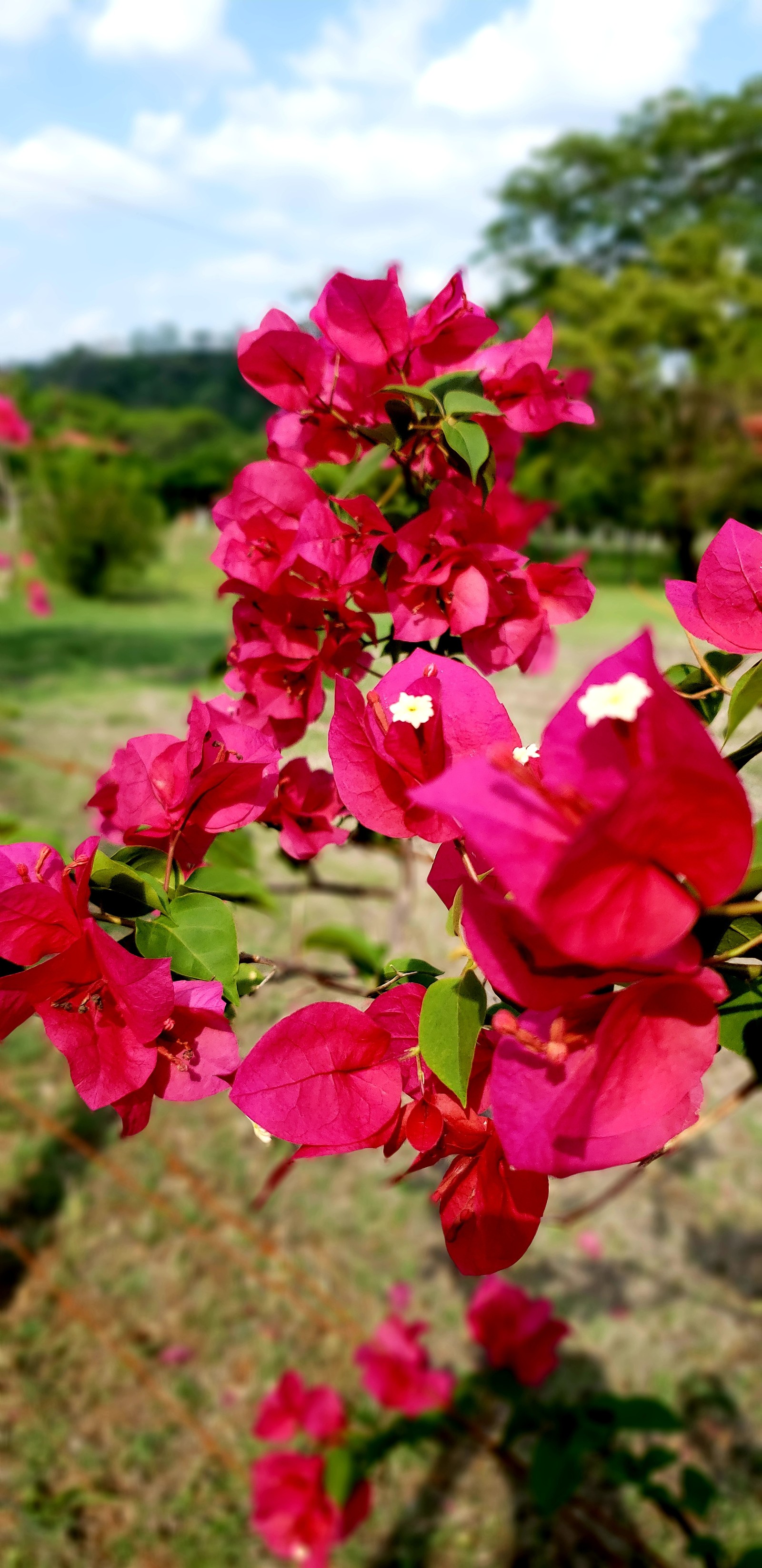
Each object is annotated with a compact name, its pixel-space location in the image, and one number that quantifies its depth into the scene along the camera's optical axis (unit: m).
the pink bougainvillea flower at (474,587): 0.37
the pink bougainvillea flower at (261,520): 0.39
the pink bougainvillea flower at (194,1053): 0.27
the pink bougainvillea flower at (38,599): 6.31
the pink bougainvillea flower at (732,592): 0.31
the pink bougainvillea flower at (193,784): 0.32
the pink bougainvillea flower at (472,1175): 0.25
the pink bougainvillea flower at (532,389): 0.40
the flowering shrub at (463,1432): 0.77
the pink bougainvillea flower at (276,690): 0.40
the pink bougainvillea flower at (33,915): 0.26
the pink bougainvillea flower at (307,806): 0.41
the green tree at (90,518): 7.53
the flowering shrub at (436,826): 0.19
